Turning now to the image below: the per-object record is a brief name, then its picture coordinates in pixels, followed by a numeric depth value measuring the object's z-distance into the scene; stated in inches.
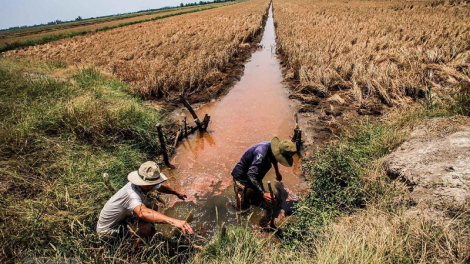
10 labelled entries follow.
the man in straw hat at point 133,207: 112.3
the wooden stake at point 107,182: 128.8
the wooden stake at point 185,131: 264.3
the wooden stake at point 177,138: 248.5
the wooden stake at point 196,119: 269.7
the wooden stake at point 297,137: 226.7
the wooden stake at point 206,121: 271.0
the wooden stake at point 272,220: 138.0
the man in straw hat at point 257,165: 138.1
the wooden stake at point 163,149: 204.6
